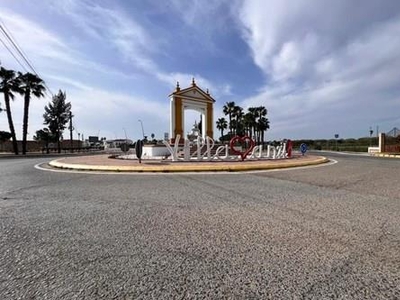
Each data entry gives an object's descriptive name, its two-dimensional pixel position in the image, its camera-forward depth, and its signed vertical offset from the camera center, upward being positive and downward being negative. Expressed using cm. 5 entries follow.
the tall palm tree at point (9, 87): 3669 +710
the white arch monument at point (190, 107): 2895 +361
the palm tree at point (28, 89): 3862 +740
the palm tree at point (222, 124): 8112 +498
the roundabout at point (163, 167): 1316 -106
